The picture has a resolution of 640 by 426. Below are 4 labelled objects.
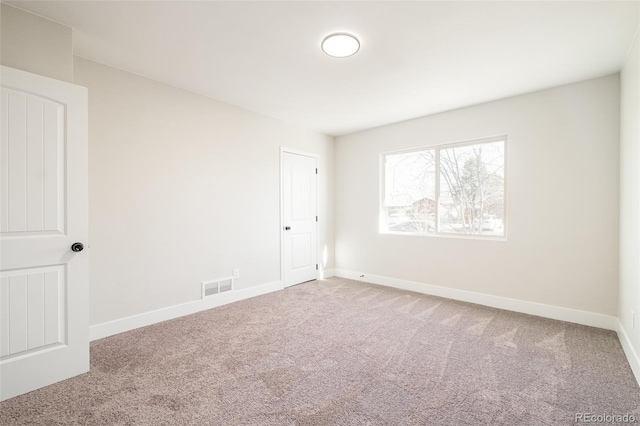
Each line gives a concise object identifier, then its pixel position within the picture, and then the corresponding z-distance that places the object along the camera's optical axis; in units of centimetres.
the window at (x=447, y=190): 369
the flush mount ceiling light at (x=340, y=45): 230
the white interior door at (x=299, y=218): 455
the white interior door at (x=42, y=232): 187
